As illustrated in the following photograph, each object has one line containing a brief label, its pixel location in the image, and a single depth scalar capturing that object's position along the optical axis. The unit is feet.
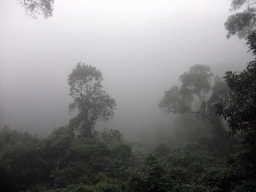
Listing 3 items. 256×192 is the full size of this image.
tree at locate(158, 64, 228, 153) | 57.98
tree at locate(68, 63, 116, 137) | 52.49
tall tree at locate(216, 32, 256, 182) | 16.22
